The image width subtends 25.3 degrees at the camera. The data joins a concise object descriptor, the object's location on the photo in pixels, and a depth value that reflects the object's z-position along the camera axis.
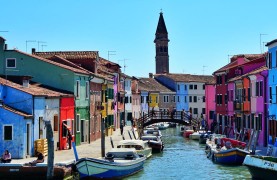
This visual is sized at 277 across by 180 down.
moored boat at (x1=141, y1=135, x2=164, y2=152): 47.41
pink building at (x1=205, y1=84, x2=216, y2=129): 70.31
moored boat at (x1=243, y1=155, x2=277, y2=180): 26.55
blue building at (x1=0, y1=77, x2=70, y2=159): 31.69
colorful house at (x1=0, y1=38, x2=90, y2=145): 41.25
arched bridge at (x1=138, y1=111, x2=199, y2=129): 72.75
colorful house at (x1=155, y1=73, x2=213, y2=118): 109.25
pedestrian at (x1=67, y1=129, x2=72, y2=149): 39.41
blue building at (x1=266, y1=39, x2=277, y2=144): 39.70
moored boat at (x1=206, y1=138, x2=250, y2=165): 36.62
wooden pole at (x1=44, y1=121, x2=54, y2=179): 26.47
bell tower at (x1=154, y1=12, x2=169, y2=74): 140.00
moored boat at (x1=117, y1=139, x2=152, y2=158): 39.45
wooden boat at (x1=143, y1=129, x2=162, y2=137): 60.61
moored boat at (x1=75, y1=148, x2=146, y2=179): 28.22
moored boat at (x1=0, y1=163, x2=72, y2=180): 27.09
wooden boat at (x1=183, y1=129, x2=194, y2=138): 69.44
